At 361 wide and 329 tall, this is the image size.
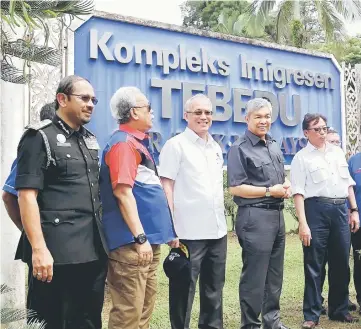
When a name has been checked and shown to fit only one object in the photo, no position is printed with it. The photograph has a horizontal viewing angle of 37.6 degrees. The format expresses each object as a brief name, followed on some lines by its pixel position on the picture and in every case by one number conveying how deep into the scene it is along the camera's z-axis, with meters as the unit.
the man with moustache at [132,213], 2.66
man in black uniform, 2.34
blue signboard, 4.96
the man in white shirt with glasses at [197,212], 3.30
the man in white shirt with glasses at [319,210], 3.96
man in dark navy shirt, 3.50
